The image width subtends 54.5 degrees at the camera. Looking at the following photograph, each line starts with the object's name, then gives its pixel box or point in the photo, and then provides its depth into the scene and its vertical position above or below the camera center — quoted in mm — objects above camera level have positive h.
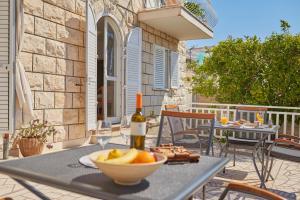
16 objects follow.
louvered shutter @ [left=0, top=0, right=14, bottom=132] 3803 +407
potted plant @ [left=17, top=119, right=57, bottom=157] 3840 -579
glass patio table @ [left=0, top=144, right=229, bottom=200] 1033 -334
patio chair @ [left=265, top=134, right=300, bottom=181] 2895 -560
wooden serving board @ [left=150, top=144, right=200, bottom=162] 1460 -291
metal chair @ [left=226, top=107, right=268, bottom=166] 3973 -302
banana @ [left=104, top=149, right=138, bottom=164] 1055 -230
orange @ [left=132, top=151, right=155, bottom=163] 1071 -228
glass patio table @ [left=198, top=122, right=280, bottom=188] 3252 -377
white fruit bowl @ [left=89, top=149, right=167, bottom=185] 1011 -263
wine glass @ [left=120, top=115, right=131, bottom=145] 1675 -202
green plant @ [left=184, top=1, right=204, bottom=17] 10894 +3402
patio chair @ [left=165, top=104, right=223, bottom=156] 3195 -396
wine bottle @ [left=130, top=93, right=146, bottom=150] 1380 -150
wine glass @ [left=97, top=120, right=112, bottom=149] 1498 -194
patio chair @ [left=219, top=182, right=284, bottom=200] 1129 -381
